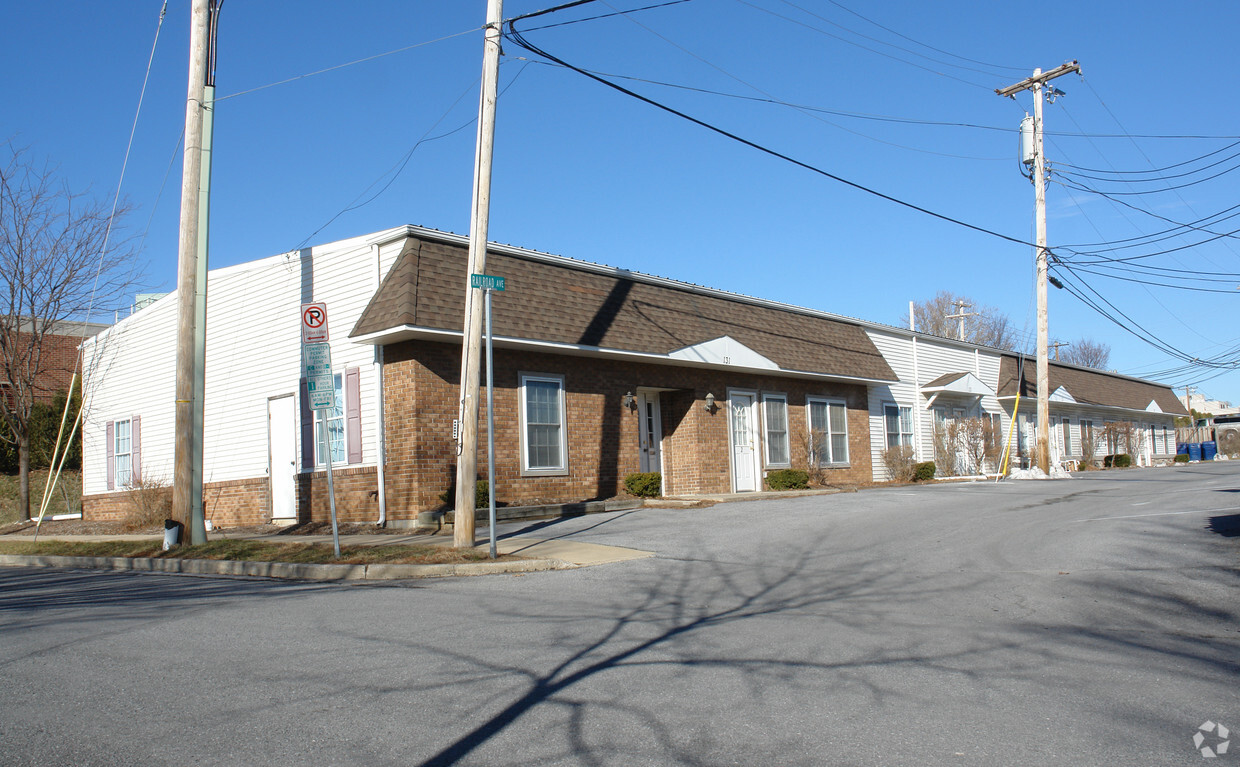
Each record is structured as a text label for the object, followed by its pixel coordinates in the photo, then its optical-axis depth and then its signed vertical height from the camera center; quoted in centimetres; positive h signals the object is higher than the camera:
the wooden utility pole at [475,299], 1162 +190
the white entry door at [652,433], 2017 +19
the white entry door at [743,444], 2180 -13
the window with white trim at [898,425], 2806 +31
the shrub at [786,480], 2206 -102
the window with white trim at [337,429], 1644 +37
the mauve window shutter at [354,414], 1596 +62
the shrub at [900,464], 2641 -85
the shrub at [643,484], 1839 -88
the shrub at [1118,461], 3919 -140
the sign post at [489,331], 1114 +141
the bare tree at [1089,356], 8344 +685
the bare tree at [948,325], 6456 +788
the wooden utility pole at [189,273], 1369 +278
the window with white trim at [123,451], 2209 +9
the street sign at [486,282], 1127 +205
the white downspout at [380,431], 1528 +29
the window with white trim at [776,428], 2286 +26
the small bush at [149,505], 1931 -110
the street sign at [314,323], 1128 +159
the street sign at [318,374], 1138 +96
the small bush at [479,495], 1525 -84
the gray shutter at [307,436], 1719 +26
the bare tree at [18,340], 2117 +280
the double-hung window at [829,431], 2420 +15
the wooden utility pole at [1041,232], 2541 +570
